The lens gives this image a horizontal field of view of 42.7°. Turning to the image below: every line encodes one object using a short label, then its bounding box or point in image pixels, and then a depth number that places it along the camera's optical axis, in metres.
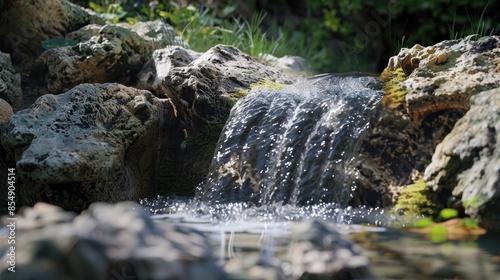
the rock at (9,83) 4.80
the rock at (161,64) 4.82
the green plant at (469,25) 7.33
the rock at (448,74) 3.31
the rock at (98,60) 5.09
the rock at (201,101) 4.25
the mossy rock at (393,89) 3.57
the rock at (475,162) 2.61
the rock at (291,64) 5.97
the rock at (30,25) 5.73
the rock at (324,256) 1.78
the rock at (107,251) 1.38
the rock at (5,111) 4.20
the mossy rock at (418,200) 3.04
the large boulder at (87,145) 3.44
